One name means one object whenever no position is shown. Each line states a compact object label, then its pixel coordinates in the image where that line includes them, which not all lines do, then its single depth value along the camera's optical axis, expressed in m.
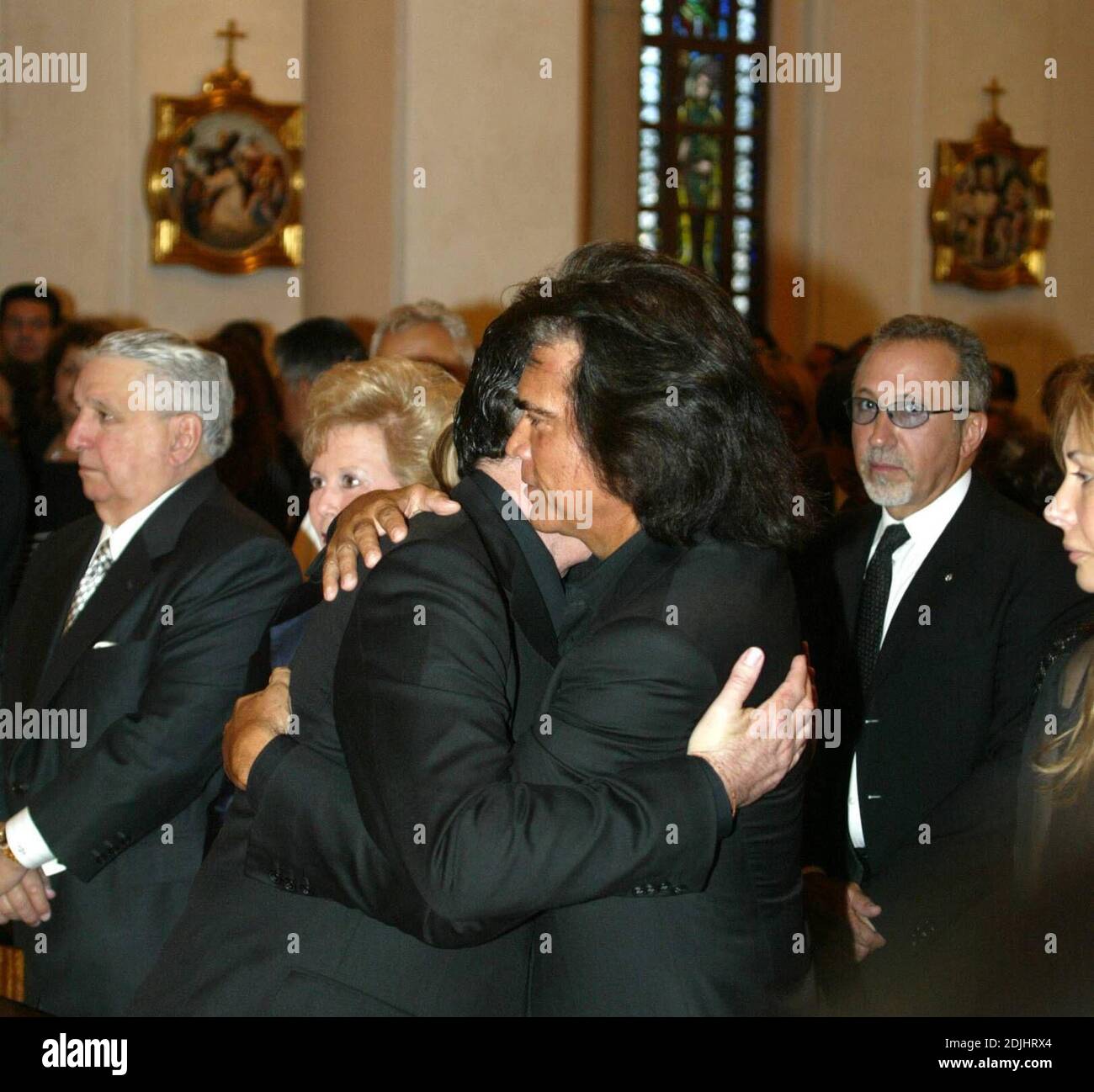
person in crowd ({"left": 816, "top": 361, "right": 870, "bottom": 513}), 5.42
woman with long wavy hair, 2.34
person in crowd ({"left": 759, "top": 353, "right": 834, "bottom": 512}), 4.89
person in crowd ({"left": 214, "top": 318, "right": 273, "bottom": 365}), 6.92
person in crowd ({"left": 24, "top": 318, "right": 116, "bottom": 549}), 6.19
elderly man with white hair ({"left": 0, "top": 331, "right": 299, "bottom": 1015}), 3.51
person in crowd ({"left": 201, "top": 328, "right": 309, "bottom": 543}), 5.57
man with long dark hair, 2.14
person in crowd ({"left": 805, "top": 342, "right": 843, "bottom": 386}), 10.22
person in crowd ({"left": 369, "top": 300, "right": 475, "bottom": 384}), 5.58
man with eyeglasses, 3.53
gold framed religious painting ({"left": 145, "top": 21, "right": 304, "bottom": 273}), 9.95
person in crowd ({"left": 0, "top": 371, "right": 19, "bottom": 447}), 7.04
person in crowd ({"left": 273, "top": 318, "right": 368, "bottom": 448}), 6.16
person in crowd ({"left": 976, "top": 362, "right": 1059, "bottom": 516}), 5.65
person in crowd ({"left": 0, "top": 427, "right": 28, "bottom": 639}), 5.05
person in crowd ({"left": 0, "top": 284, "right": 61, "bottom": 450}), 8.38
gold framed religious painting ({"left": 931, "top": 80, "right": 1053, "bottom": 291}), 12.63
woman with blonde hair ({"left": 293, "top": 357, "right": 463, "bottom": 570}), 3.62
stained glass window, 13.26
